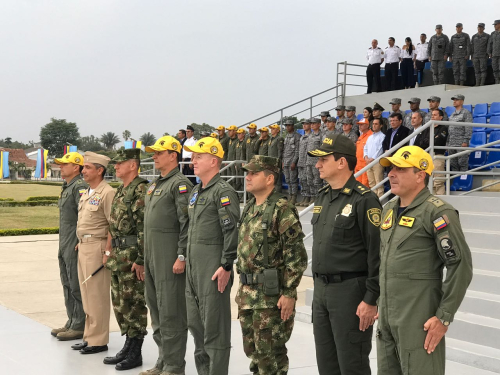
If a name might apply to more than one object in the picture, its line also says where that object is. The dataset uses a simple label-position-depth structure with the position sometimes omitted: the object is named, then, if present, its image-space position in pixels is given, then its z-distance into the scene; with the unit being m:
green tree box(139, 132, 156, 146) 97.87
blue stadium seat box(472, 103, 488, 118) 12.96
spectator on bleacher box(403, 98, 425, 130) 10.99
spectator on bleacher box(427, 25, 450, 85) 14.89
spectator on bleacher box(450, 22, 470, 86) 14.60
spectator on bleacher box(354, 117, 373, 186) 11.23
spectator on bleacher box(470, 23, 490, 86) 14.25
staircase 5.41
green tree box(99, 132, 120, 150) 120.38
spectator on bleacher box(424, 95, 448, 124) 10.66
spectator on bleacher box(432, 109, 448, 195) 9.76
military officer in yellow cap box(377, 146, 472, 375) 3.31
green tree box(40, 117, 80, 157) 103.50
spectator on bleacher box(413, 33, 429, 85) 15.79
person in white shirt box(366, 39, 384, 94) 16.33
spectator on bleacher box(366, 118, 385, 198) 10.58
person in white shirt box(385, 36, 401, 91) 15.97
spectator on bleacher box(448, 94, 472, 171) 10.41
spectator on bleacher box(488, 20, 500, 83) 13.74
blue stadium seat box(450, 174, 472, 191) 11.77
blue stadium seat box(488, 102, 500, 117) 12.62
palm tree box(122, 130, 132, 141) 103.44
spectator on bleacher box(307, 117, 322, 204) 13.30
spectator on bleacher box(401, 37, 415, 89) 16.05
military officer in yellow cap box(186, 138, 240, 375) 4.59
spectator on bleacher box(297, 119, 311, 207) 13.73
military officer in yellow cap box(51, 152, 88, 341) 6.41
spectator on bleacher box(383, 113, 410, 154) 10.05
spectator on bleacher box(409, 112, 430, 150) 9.47
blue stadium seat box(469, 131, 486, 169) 11.88
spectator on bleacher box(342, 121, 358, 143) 12.40
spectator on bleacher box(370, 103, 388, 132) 11.06
